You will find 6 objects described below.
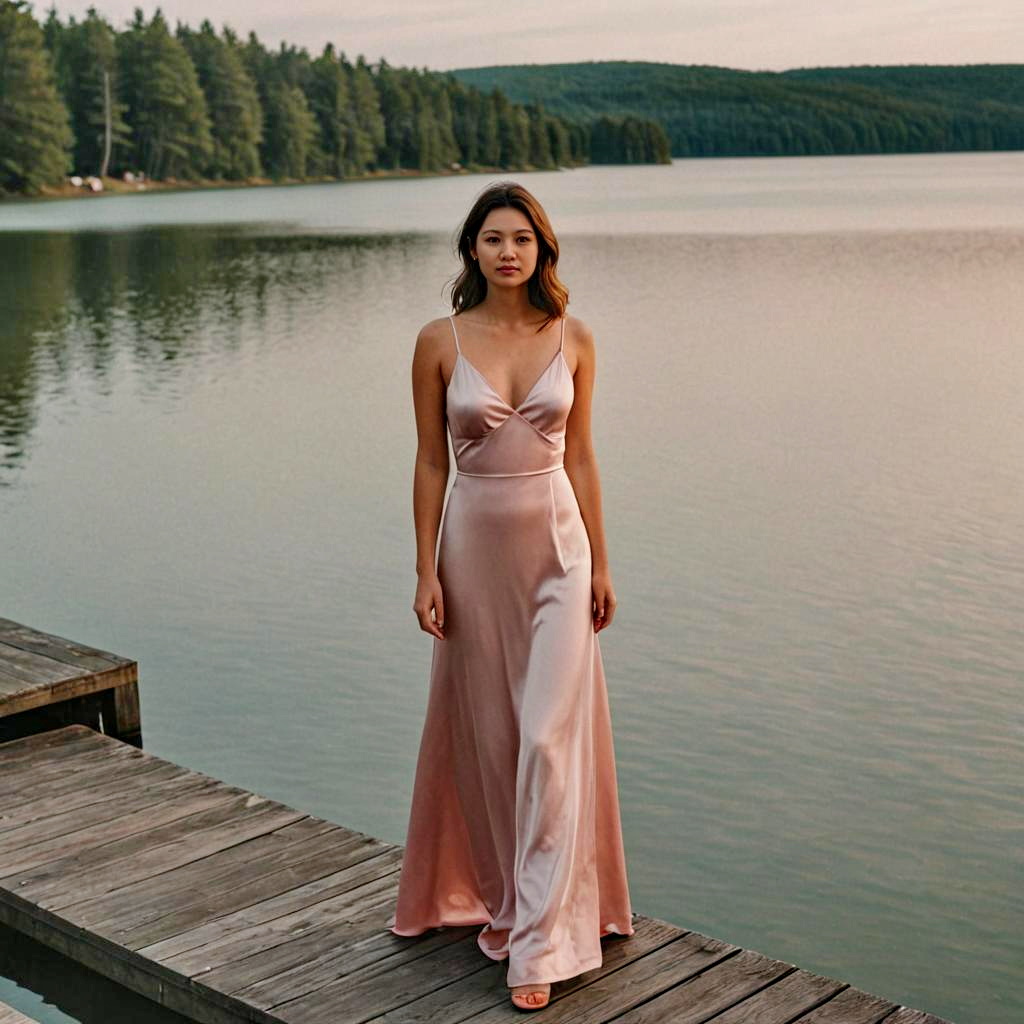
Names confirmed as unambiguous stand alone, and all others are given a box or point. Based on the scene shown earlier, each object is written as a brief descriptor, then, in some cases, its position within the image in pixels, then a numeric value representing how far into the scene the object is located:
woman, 3.81
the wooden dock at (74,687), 6.46
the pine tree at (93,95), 88.25
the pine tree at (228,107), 100.75
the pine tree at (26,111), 75.12
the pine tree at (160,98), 92.12
